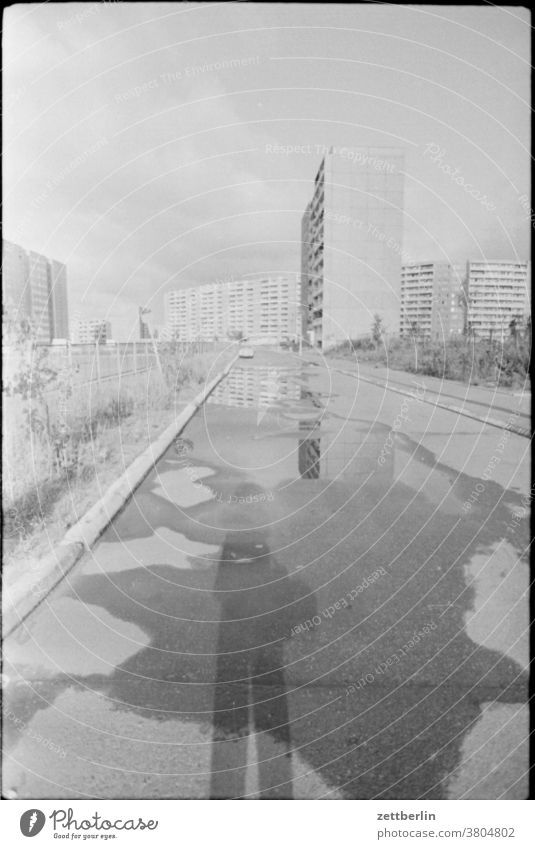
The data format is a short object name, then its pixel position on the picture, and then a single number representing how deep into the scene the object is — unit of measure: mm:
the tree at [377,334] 37447
